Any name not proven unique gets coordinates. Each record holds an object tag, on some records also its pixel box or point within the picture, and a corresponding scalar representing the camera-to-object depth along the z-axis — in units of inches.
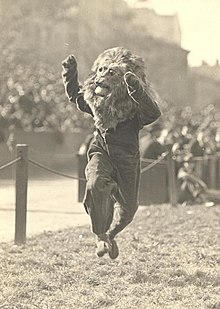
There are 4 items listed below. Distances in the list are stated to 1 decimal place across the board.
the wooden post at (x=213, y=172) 657.1
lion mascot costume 237.5
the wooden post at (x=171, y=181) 589.5
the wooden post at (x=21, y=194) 385.1
